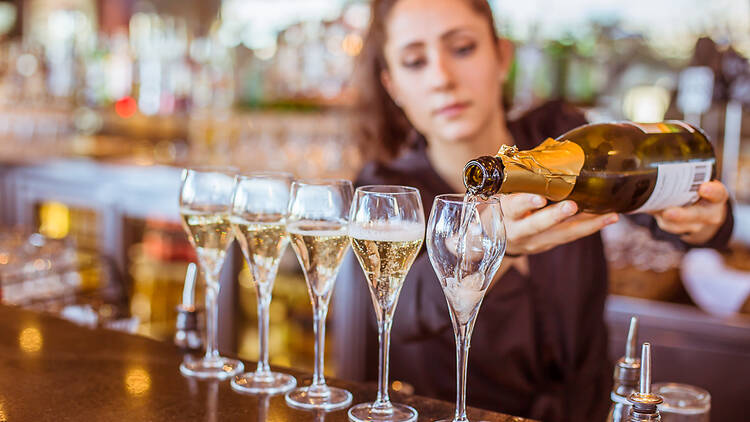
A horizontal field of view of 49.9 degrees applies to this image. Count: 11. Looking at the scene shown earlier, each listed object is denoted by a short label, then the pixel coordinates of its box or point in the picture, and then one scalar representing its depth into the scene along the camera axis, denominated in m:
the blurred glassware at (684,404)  0.96
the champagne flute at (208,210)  1.08
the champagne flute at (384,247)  0.88
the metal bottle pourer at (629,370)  0.97
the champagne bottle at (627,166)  1.09
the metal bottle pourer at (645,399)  0.80
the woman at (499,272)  1.49
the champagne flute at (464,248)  0.83
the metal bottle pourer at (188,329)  1.16
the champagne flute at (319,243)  0.94
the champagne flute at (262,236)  1.01
